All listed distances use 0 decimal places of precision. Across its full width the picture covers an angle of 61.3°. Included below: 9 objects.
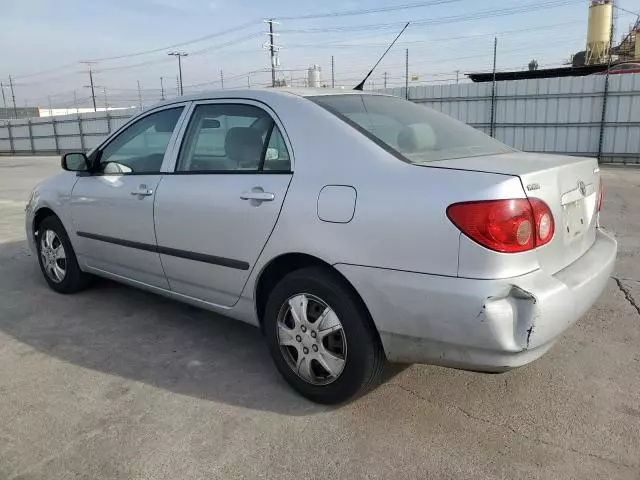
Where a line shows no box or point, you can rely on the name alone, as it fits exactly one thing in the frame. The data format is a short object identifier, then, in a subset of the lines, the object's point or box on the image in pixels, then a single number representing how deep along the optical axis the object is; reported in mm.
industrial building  29047
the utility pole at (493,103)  17766
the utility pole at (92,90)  48481
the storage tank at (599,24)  30352
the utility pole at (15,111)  60241
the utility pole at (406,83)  20250
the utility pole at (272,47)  34434
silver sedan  2209
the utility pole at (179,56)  40344
